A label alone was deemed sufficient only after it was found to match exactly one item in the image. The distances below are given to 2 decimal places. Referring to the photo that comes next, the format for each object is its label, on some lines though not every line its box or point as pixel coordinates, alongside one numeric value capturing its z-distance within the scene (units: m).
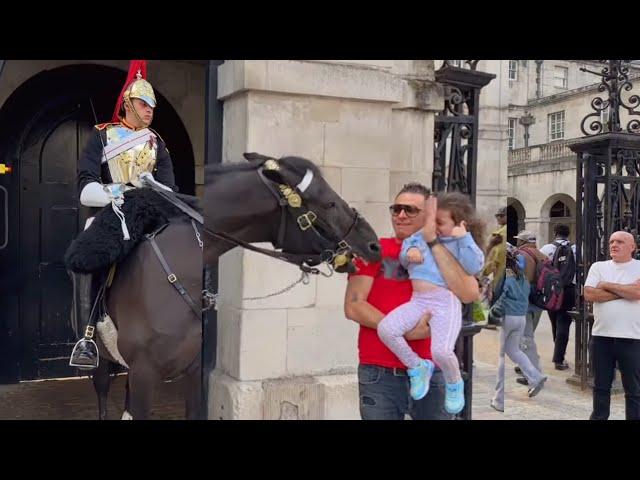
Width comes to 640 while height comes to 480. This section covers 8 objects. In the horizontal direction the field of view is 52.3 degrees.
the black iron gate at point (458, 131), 3.32
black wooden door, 4.22
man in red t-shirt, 2.43
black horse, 2.48
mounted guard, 2.66
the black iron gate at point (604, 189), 4.96
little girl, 2.40
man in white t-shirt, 4.13
